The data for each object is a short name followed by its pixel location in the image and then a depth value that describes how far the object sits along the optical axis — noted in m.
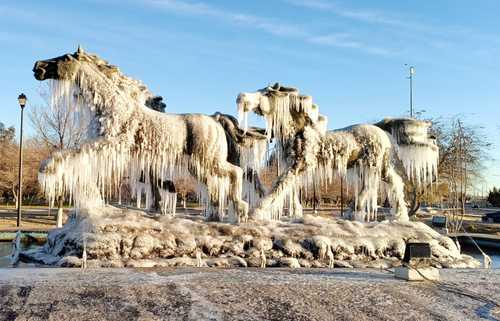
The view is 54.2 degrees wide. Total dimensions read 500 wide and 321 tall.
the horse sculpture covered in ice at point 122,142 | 11.21
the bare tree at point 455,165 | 29.02
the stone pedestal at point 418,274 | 7.70
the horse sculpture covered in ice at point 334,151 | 13.55
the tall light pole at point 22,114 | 21.16
